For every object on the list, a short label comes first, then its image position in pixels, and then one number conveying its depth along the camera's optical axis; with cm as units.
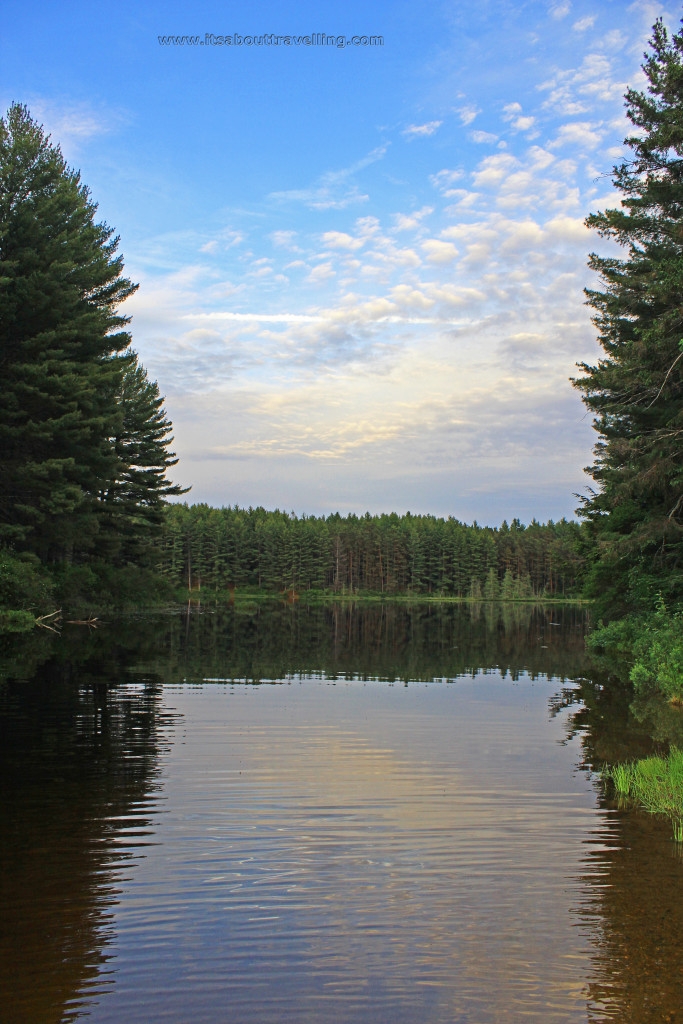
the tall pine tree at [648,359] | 2386
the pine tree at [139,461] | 5600
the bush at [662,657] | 1980
